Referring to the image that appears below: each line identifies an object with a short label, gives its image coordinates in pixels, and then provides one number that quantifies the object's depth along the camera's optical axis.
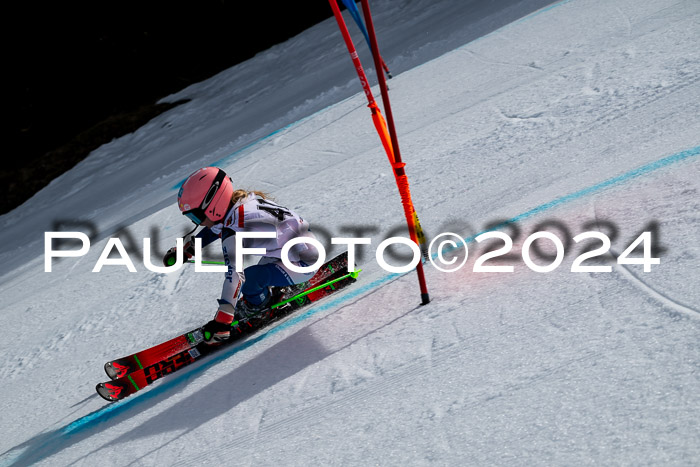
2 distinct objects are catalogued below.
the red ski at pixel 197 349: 8.02
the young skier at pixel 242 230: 7.39
